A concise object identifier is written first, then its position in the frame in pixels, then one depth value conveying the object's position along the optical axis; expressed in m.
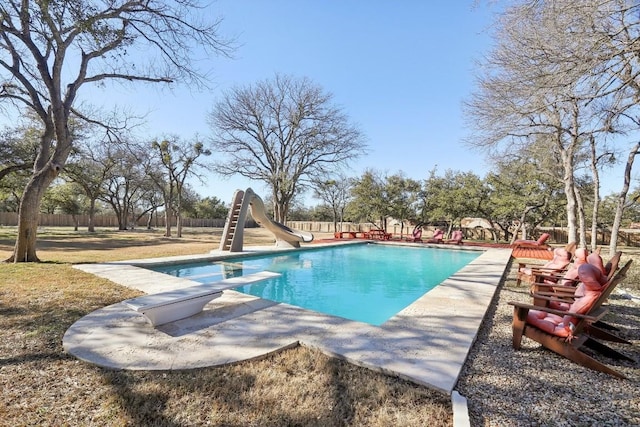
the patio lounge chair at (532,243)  12.85
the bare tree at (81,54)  7.01
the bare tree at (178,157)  20.14
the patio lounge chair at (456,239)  18.05
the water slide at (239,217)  11.62
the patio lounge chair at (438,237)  18.71
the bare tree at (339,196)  35.28
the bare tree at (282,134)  19.81
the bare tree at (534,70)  4.56
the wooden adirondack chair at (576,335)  2.78
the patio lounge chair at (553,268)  5.31
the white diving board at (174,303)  3.47
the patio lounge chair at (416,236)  19.25
